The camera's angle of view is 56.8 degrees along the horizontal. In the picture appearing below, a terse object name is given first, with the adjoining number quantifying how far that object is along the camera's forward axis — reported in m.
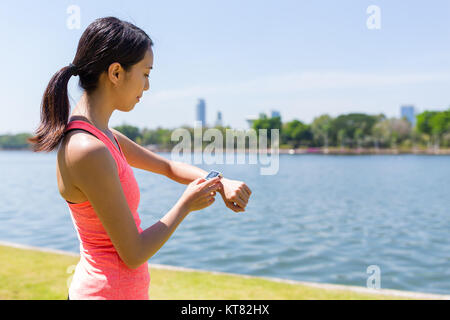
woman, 1.23
